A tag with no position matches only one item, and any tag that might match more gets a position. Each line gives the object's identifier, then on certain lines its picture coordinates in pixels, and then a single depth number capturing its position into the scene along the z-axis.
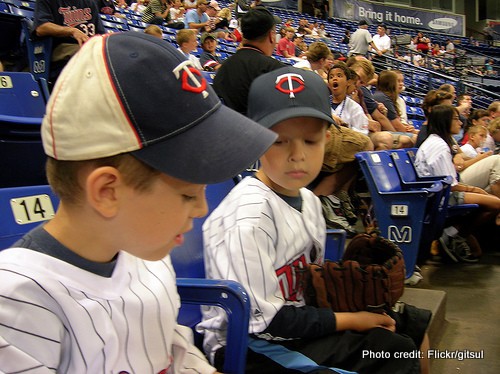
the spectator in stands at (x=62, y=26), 3.22
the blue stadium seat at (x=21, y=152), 1.92
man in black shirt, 2.95
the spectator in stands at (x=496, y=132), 5.02
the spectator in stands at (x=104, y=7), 4.28
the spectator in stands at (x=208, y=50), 5.97
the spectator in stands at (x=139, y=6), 9.99
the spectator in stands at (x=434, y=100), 4.61
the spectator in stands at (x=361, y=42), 11.74
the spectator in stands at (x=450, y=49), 18.04
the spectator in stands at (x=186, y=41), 5.65
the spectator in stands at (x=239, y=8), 11.24
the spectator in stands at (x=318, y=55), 4.65
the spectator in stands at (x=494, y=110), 6.20
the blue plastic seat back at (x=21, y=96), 2.41
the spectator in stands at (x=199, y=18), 9.00
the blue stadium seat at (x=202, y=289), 1.14
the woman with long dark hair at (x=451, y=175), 3.74
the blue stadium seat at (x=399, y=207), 3.17
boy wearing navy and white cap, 0.74
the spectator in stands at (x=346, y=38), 15.93
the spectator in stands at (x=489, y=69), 17.13
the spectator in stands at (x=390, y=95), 5.11
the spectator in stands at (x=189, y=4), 10.09
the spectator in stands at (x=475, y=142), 4.99
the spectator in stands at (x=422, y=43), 17.73
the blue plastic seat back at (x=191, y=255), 1.44
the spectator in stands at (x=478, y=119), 6.01
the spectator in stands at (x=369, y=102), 4.79
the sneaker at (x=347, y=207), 3.63
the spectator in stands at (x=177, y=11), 9.33
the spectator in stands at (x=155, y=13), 8.73
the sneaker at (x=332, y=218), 3.36
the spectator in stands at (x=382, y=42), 13.82
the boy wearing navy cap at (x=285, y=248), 1.27
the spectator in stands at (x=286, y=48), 10.52
